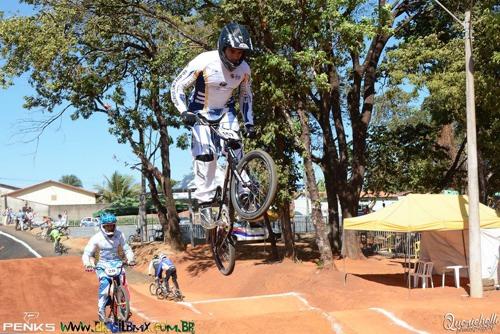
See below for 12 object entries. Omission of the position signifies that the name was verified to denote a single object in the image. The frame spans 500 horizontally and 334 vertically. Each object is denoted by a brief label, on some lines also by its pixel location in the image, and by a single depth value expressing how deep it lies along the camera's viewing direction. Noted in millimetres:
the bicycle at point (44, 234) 38031
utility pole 18500
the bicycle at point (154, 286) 22656
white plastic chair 21327
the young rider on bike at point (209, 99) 6629
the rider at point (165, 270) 21703
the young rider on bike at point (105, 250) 10656
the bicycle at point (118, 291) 10766
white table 20417
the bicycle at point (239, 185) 6329
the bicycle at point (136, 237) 39650
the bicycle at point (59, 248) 33094
